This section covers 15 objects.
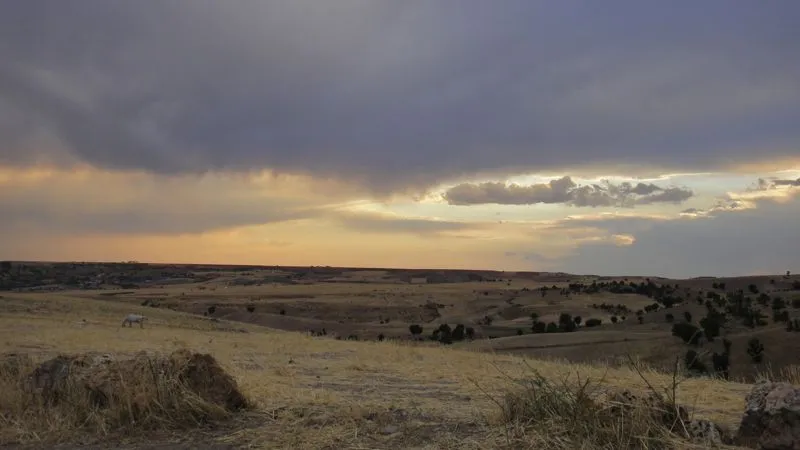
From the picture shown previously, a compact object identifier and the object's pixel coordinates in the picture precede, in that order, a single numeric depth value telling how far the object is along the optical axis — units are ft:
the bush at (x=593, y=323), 167.51
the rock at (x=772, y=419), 20.99
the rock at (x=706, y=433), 21.60
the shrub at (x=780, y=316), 125.29
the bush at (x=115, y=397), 27.02
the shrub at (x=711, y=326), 103.71
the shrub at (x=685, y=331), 102.28
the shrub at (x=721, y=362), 85.81
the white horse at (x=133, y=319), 116.37
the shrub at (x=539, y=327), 161.64
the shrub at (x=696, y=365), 82.28
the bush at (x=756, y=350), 90.63
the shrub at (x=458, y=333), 156.66
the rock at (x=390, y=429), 25.23
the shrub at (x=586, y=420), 21.33
